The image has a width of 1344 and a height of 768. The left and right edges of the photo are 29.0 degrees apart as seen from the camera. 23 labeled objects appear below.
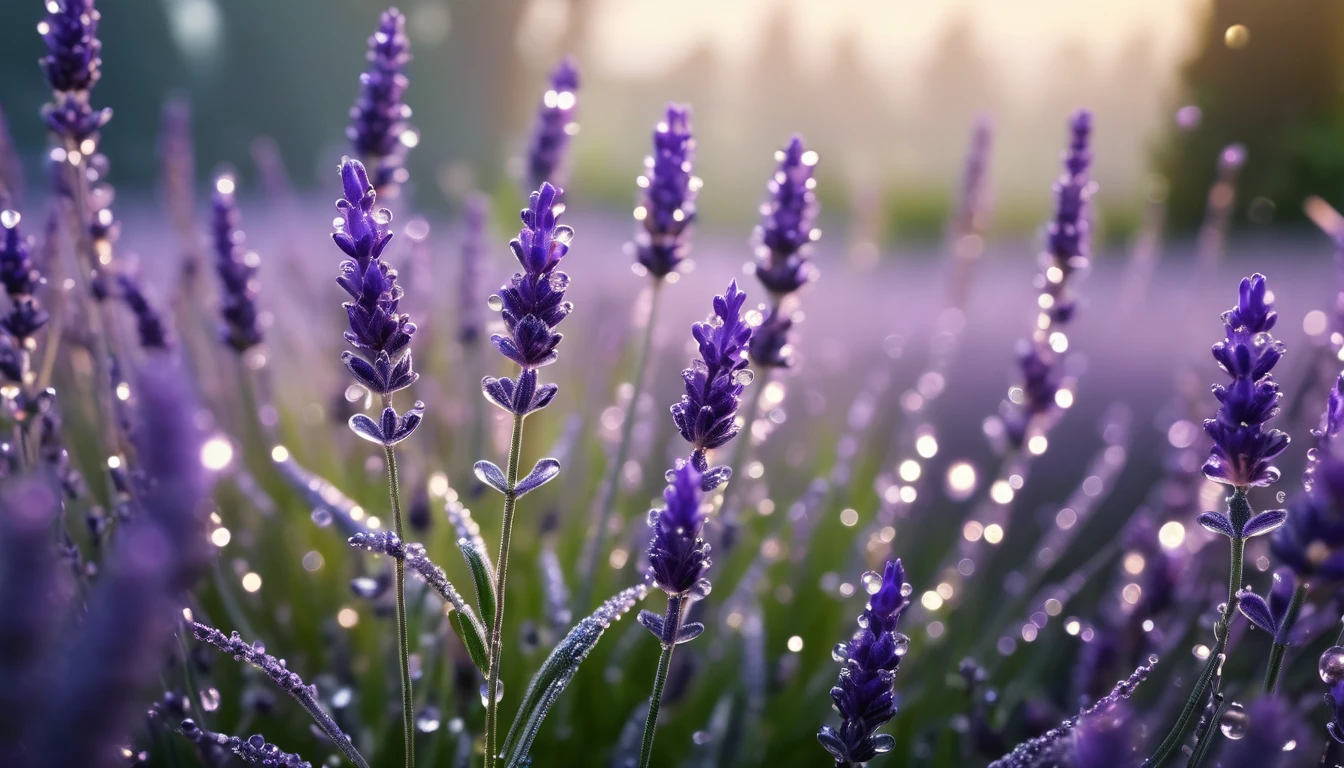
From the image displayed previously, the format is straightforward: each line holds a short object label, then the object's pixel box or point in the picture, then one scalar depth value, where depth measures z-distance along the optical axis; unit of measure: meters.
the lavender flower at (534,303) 0.55
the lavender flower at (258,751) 0.56
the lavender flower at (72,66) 0.62
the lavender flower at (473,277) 0.79
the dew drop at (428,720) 0.61
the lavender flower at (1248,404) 0.55
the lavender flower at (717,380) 0.55
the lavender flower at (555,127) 0.71
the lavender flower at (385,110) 0.65
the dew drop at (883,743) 0.55
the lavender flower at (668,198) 0.62
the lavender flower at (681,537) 0.54
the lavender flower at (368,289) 0.55
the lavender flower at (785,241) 0.63
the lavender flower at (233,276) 0.67
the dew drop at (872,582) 0.56
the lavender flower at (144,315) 0.68
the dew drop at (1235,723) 0.57
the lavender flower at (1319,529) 0.52
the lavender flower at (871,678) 0.55
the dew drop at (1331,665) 0.57
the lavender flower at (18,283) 0.59
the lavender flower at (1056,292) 0.67
